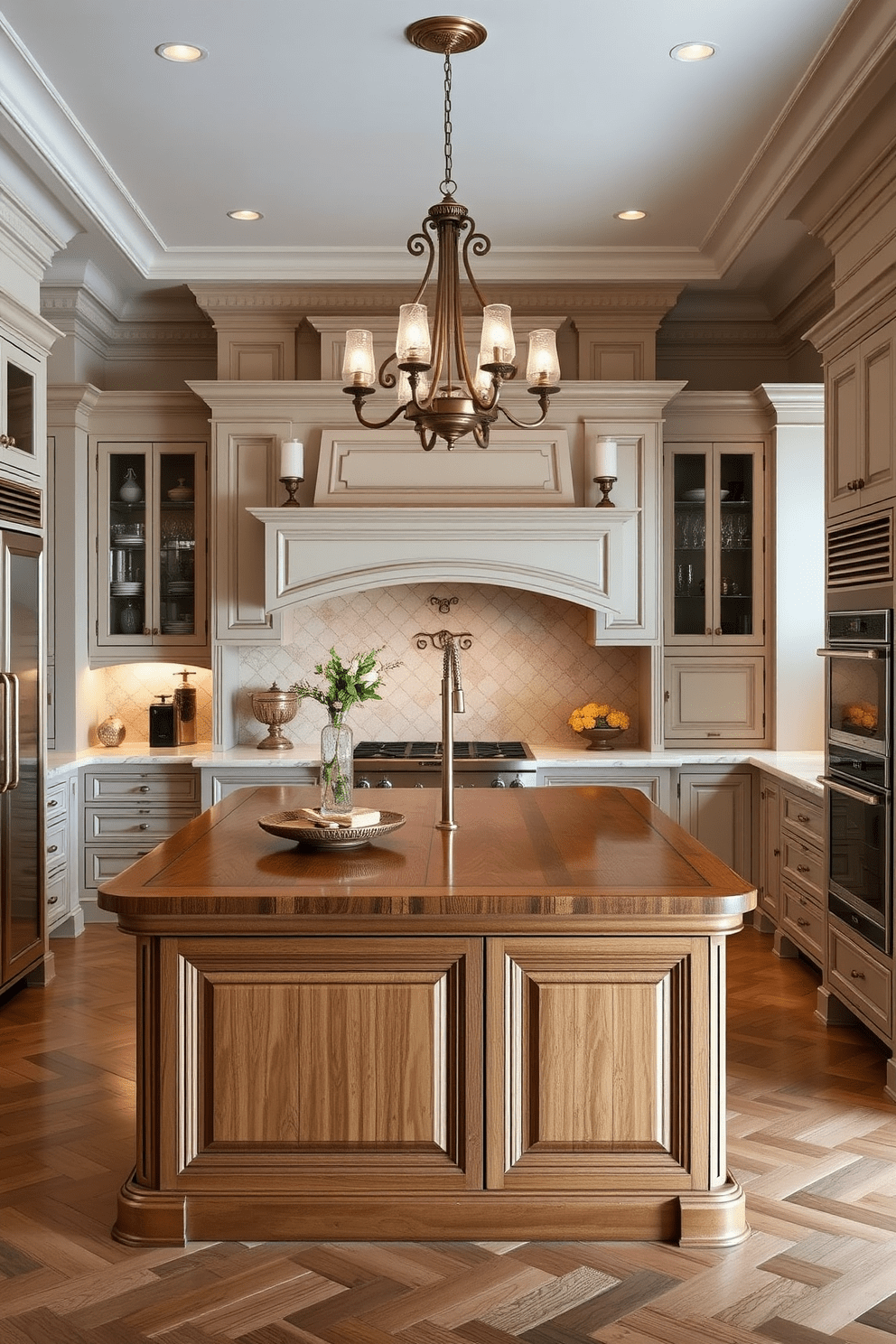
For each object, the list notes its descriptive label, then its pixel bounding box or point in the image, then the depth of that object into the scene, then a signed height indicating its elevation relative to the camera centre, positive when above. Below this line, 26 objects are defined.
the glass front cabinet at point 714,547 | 5.88 +0.55
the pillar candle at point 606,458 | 5.58 +0.94
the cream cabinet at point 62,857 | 5.27 -0.89
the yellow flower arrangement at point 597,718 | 5.84 -0.29
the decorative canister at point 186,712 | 6.18 -0.26
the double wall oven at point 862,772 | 3.67 -0.37
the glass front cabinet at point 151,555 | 6.00 +0.53
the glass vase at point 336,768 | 3.07 -0.28
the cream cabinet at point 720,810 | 5.64 -0.71
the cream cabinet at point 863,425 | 3.71 +0.77
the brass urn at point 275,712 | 5.86 -0.25
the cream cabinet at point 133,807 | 5.73 -0.70
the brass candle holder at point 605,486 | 5.59 +0.82
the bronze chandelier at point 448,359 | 3.02 +0.79
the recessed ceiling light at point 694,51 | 3.65 +1.87
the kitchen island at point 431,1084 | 2.67 -0.95
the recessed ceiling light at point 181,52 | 3.67 +1.88
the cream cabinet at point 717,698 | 5.89 -0.19
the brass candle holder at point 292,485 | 5.59 +0.82
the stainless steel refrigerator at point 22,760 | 4.33 -0.37
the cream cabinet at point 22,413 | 4.39 +0.95
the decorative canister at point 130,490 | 5.97 +0.86
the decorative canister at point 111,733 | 6.06 -0.37
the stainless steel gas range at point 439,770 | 5.42 -0.50
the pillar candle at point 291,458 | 5.55 +0.94
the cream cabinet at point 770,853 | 5.32 -0.88
